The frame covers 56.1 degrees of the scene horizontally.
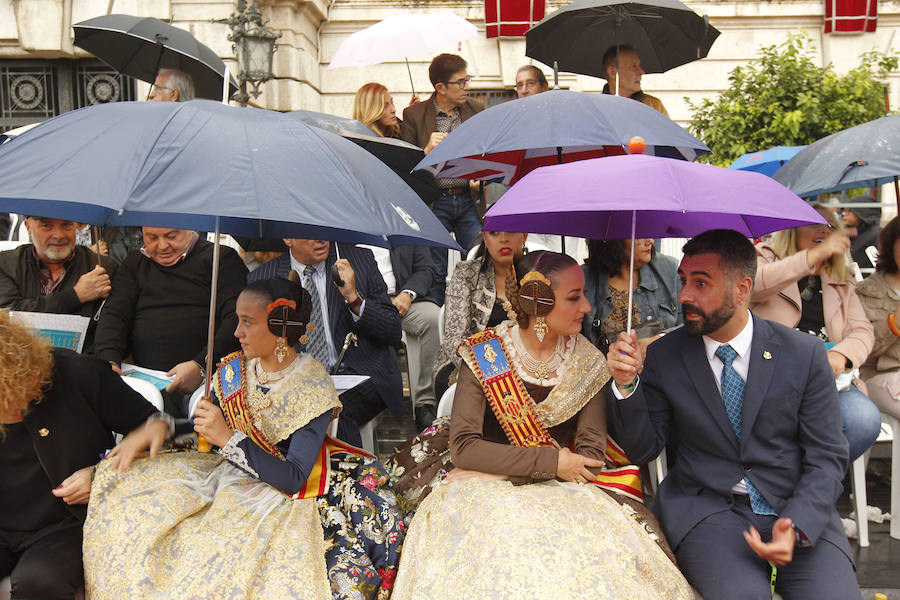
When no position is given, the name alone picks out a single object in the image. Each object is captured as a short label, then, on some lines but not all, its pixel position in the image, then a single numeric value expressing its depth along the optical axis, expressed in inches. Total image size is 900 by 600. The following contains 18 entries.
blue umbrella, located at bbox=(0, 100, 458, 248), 100.8
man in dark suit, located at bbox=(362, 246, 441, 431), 216.4
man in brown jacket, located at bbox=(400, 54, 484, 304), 249.9
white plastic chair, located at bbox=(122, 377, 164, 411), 147.2
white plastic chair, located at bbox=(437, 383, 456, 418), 152.7
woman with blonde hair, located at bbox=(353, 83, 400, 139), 251.0
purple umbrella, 102.3
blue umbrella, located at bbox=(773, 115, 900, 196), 149.8
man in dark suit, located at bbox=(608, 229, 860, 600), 116.6
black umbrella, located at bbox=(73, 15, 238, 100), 235.8
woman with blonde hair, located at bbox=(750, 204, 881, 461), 155.2
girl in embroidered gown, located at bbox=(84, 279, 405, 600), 116.1
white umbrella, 263.9
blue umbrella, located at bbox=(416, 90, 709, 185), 141.8
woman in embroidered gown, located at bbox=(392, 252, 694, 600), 109.6
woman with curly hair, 119.3
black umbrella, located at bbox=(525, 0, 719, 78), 207.8
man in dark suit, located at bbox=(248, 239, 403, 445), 168.4
